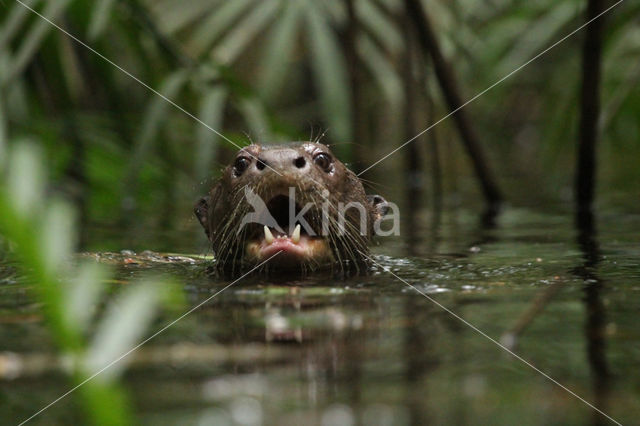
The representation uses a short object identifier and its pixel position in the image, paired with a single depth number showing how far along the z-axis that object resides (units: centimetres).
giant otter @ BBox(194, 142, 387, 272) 514
